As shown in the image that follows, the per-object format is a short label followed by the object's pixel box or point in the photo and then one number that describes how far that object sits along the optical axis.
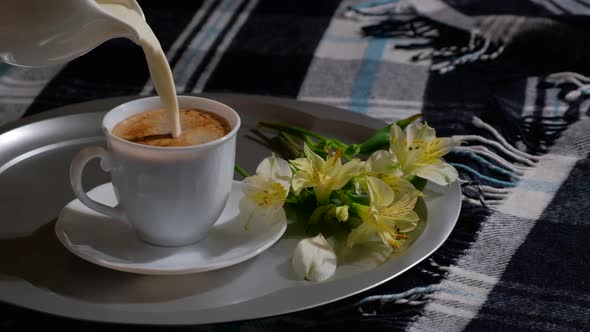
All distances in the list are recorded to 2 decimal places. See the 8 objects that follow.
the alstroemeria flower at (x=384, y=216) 0.78
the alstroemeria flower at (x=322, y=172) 0.81
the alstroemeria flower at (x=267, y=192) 0.79
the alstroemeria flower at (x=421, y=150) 0.83
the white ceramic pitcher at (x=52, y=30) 0.74
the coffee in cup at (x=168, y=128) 0.78
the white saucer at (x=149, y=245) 0.75
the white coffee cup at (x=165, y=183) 0.76
